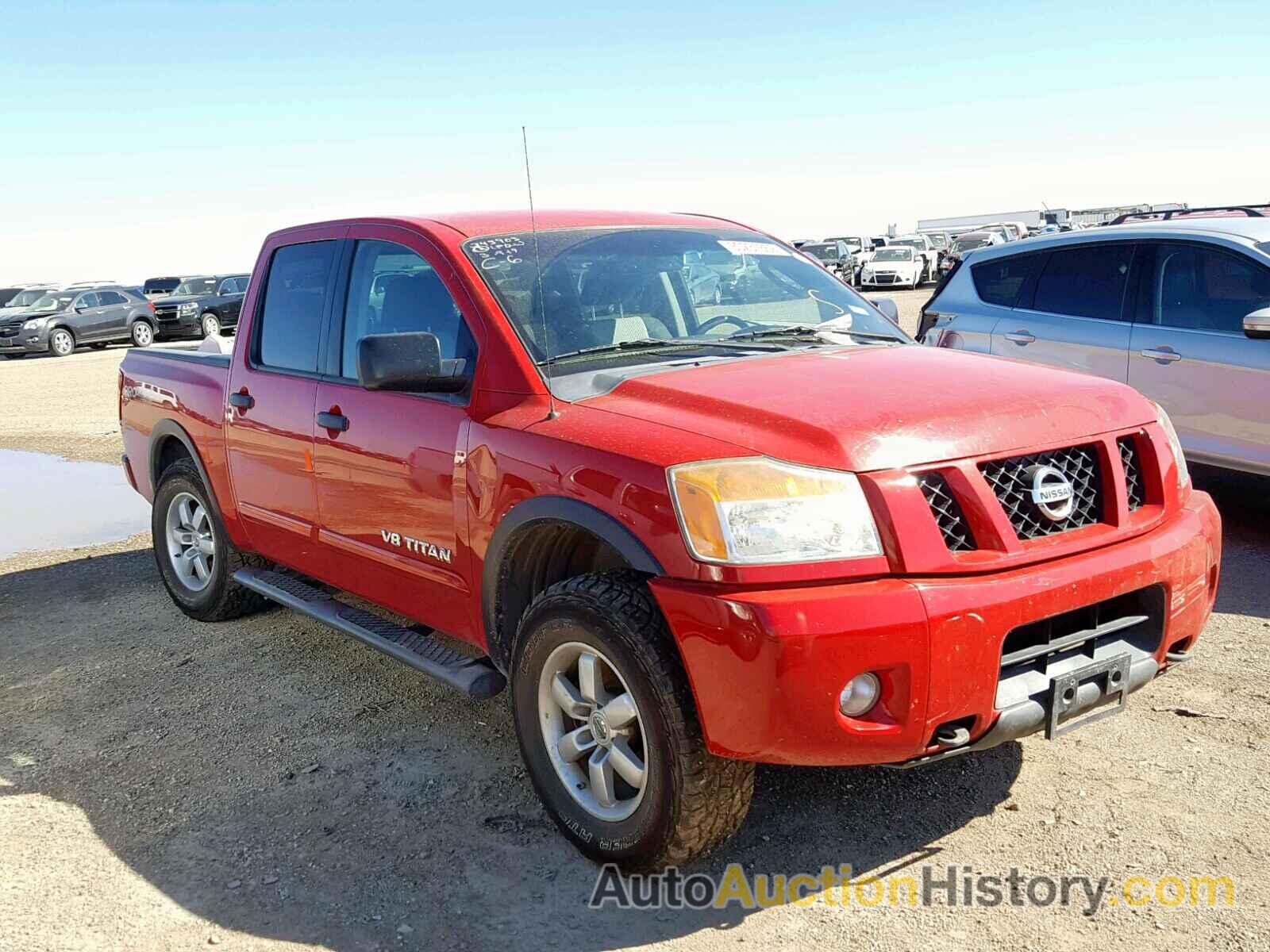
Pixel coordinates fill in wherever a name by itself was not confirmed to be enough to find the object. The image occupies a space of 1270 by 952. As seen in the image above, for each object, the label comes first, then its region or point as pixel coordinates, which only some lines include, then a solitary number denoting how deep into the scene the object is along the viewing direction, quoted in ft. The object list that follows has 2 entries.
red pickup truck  9.05
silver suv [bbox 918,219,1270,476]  19.70
